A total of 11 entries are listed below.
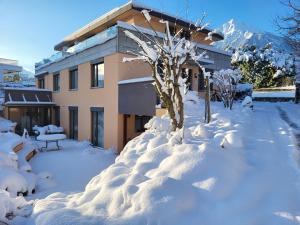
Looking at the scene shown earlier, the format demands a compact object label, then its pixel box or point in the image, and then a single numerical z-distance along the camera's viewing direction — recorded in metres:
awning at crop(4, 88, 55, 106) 19.06
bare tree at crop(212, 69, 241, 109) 12.98
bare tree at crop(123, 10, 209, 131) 7.55
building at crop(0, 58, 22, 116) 25.30
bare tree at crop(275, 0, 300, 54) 10.78
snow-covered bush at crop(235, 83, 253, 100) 18.08
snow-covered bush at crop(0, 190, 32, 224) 4.96
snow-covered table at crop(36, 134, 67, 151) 14.88
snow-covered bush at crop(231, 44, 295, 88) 24.80
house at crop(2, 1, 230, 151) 12.88
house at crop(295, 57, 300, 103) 18.19
